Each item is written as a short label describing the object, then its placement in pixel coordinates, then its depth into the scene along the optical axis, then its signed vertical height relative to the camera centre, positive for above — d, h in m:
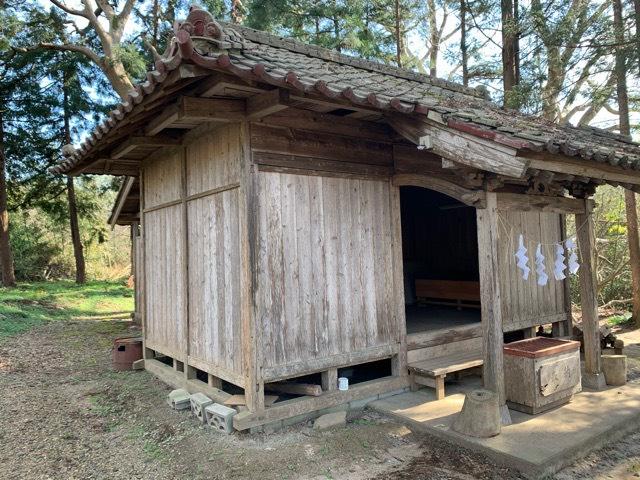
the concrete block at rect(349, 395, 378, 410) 4.96 -1.60
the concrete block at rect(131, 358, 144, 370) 6.88 -1.51
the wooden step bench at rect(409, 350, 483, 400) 5.09 -1.32
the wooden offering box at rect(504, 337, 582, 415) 4.45 -1.25
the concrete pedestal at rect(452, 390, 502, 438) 3.91 -1.42
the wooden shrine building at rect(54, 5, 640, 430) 3.96 +0.60
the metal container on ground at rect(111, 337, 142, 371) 7.02 -1.37
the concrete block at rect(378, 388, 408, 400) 5.16 -1.58
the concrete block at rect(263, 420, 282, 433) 4.41 -1.63
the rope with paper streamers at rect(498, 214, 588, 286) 4.75 -0.09
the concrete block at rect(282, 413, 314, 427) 4.54 -1.62
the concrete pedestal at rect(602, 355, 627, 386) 5.44 -1.46
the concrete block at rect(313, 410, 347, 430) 4.50 -1.63
